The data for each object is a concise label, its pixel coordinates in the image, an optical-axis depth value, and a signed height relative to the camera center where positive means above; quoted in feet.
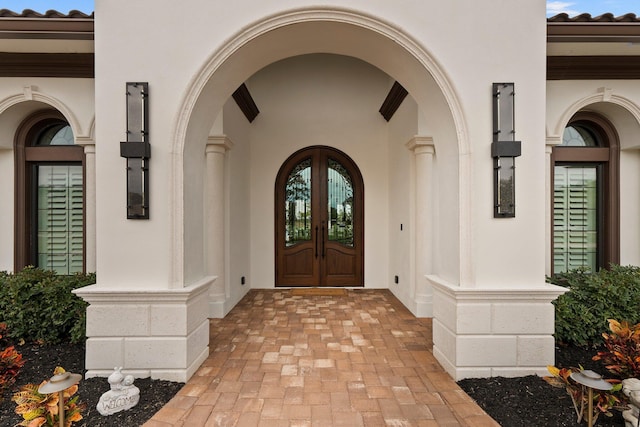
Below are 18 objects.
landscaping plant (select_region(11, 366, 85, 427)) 6.07 -3.76
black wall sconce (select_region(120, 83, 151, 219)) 8.52 +1.63
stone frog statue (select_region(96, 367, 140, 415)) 7.15 -4.19
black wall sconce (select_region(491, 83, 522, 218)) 8.59 +1.61
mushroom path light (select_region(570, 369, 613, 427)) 5.80 -3.11
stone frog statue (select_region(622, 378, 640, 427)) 6.23 -3.71
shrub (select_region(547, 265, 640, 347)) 10.04 -3.02
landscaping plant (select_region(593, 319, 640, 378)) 7.21 -3.21
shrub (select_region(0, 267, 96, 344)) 10.49 -3.16
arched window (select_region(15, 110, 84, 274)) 13.91 +0.29
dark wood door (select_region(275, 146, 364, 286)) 19.67 -0.46
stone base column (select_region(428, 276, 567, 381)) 8.58 -3.20
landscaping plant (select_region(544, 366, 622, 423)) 6.53 -3.86
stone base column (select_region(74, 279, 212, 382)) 8.50 -3.19
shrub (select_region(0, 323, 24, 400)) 7.93 -3.84
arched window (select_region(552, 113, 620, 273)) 13.58 +0.63
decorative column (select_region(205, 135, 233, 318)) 14.33 -0.20
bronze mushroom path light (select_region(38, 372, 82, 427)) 5.69 -3.11
